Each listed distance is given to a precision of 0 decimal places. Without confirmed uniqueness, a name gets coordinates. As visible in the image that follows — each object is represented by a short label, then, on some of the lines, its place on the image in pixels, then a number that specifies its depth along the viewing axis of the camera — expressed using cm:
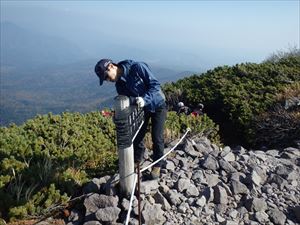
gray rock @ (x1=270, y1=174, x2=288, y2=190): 354
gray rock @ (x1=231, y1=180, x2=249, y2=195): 336
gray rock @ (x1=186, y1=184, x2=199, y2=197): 327
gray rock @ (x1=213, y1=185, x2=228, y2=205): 322
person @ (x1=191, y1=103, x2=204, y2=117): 618
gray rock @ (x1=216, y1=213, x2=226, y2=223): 306
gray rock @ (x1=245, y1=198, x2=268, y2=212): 320
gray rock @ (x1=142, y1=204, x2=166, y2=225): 293
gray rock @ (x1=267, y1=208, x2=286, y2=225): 310
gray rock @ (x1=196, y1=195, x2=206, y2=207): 316
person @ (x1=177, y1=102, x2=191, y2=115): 652
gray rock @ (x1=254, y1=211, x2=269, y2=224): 308
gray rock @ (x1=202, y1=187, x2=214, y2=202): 322
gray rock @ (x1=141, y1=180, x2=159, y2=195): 316
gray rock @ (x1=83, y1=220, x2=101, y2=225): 289
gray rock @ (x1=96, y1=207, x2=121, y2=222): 292
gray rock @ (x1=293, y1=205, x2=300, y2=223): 316
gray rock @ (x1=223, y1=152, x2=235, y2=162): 387
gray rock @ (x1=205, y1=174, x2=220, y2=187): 345
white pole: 291
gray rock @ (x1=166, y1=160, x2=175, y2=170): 364
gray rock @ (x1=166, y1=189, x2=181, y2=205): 316
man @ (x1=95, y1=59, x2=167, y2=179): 295
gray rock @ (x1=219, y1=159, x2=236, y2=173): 366
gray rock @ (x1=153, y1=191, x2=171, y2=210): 310
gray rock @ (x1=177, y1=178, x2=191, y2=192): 332
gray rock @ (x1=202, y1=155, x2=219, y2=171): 369
